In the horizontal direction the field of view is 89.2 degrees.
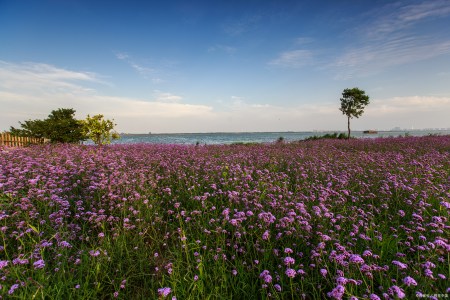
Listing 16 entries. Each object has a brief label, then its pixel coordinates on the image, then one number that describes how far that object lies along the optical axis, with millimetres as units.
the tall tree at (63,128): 18953
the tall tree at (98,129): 16562
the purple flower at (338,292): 1853
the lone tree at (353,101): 29984
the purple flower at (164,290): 1959
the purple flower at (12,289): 2072
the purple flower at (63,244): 2719
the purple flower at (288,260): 2229
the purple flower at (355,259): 2139
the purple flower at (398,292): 1786
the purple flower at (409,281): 1901
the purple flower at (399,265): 2073
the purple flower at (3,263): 2256
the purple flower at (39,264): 2328
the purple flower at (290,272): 2127
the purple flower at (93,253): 2662
